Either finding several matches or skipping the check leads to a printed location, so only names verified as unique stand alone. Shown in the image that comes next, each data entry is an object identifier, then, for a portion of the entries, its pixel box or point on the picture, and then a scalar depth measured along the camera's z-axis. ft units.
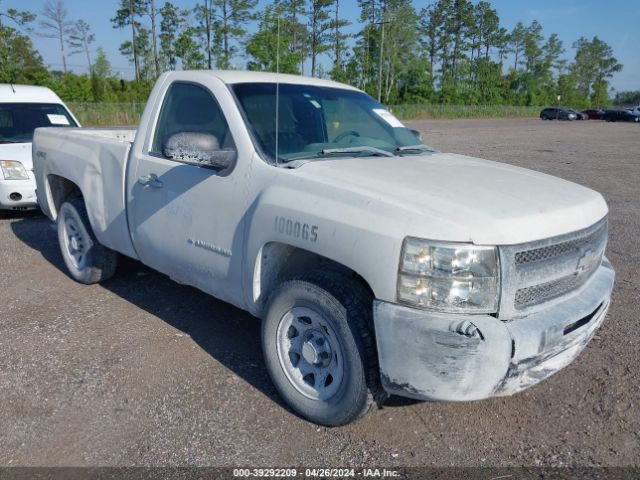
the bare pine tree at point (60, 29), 182.68
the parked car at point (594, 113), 212.84
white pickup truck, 8.37
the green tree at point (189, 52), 168.66
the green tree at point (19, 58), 122.31
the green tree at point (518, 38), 315.99
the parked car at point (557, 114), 207.65
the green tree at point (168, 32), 185.16
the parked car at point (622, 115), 190.19
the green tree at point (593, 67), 334.65
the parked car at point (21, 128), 24.68
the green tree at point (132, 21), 187.32
